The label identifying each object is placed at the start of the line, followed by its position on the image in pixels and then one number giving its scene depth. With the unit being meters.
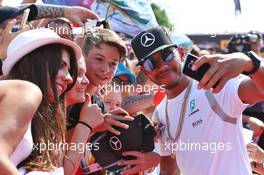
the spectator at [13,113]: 2.24
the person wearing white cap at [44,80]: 2.60
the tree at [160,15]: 50.32
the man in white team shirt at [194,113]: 3.50
